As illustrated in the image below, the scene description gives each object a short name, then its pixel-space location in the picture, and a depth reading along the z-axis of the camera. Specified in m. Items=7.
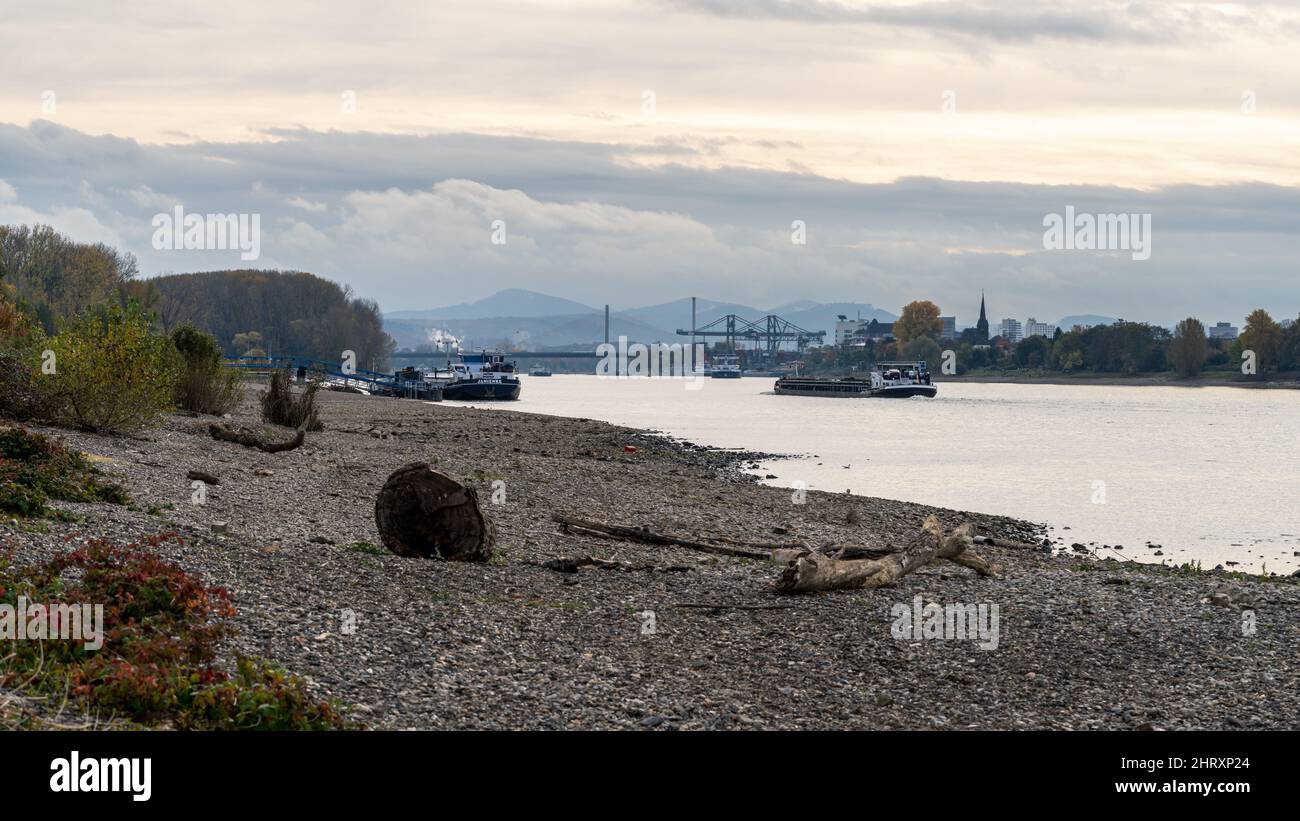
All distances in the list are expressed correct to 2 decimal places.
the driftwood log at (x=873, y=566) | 16.05
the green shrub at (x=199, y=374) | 39.30
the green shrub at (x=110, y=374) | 27.31
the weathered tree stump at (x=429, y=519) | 17.20
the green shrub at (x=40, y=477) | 15.88
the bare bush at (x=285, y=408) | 40.66
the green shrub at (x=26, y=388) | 27.11
